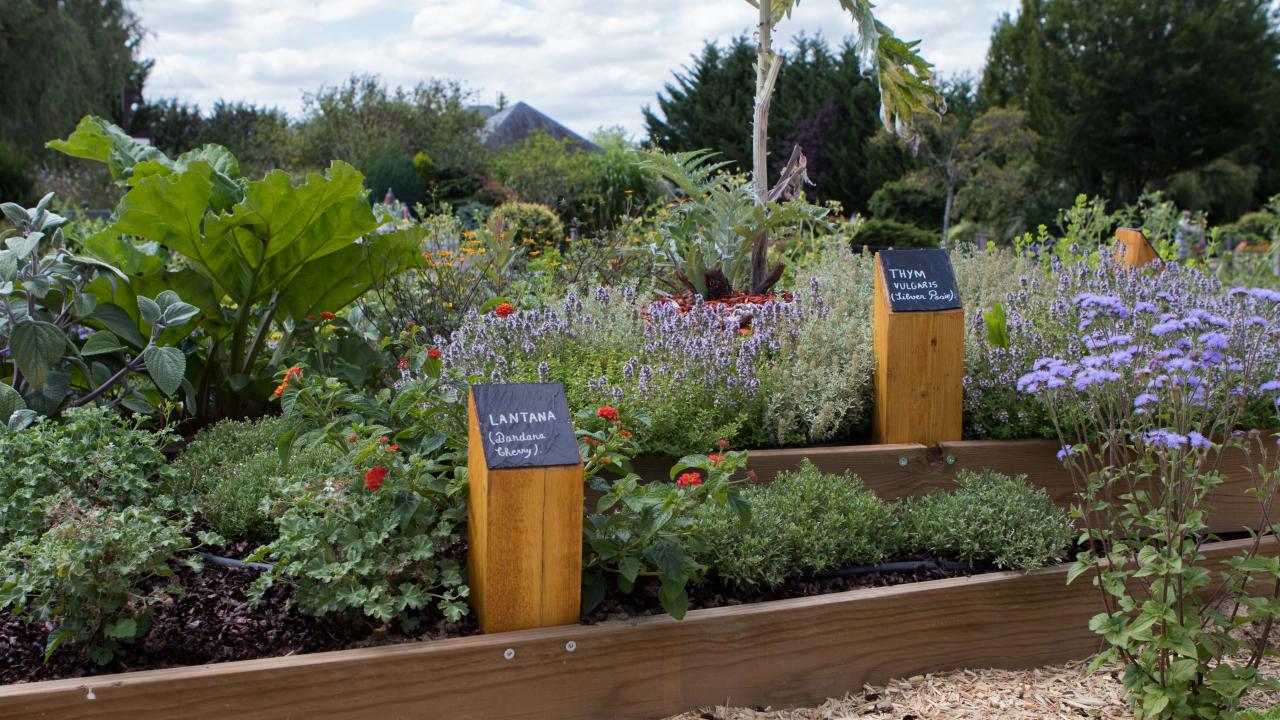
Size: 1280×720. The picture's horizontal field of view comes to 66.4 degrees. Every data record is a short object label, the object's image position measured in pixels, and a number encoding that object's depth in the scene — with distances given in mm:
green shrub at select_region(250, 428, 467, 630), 2213
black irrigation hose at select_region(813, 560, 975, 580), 2770
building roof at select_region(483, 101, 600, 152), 30312
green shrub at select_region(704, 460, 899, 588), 2570
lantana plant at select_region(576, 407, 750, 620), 2303
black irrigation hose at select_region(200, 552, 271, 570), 2514
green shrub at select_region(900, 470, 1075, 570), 2766
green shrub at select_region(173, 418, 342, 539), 2695
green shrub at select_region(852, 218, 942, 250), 11320
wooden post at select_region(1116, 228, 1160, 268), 4594
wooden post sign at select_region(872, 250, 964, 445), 3375
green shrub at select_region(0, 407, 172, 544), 2436
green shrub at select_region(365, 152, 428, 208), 17391
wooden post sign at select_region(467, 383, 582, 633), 2211
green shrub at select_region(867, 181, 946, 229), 20656
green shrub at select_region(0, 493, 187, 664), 2080
